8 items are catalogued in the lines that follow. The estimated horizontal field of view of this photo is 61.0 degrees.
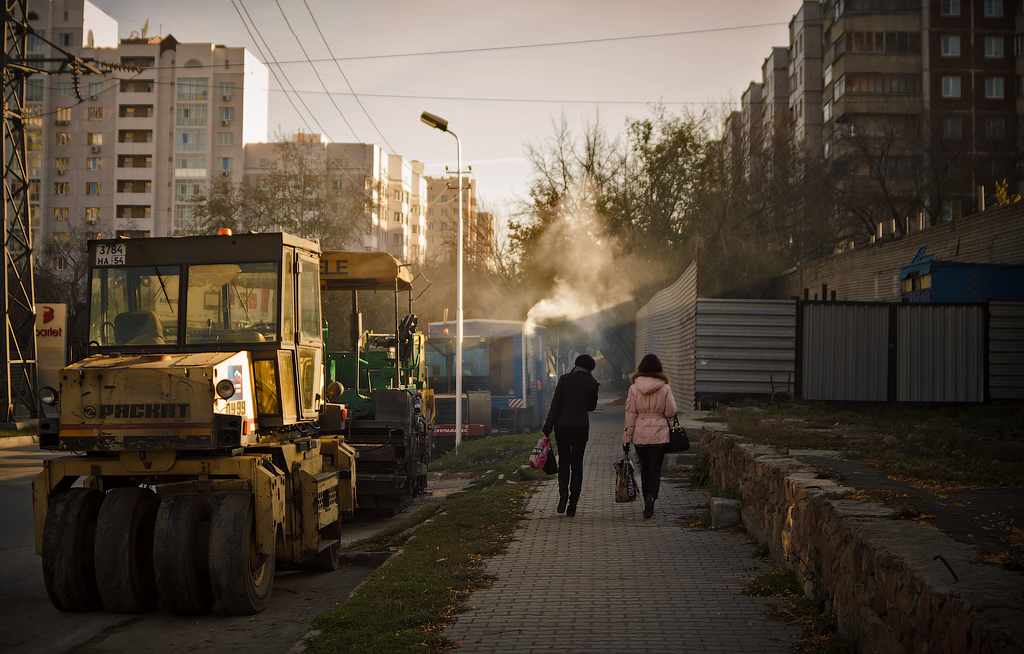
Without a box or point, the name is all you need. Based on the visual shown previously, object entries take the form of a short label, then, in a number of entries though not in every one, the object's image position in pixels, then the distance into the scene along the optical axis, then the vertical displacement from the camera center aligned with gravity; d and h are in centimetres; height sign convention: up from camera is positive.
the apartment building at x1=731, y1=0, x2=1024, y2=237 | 5450 +1816
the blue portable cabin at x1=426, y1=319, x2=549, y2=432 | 2484 -53
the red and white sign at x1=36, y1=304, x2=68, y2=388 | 2883 +15
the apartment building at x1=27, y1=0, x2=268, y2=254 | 7675 +1904
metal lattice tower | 2295 +346
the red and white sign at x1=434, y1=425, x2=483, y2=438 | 2303 -222
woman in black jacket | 955 -84
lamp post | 2091 +90
